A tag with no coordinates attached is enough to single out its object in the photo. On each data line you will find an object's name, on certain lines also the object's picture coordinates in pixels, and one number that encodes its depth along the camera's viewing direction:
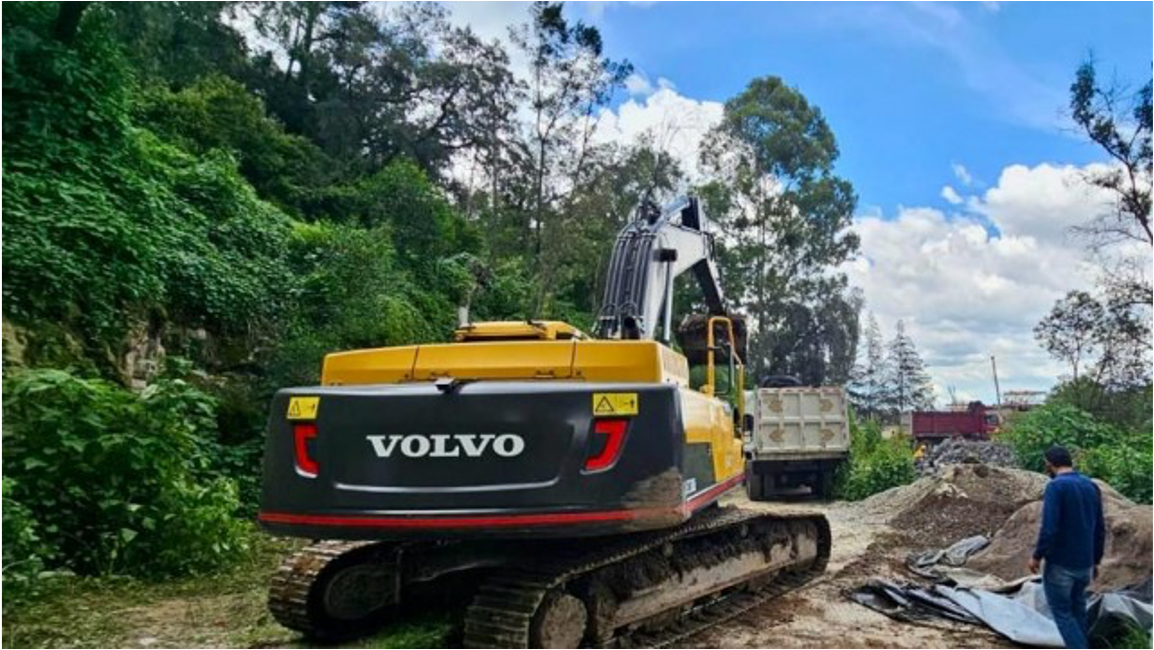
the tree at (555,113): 21.88
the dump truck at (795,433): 15.46
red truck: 30.33
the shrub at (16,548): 5.34
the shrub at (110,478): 6.17
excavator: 4.13
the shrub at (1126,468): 10.95
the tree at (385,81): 24.89
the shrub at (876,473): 15.19
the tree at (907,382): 58.50
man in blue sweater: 4.77
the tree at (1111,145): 15.34
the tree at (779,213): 34.34
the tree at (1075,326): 20.12
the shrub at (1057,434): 15.16
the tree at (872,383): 52.65
